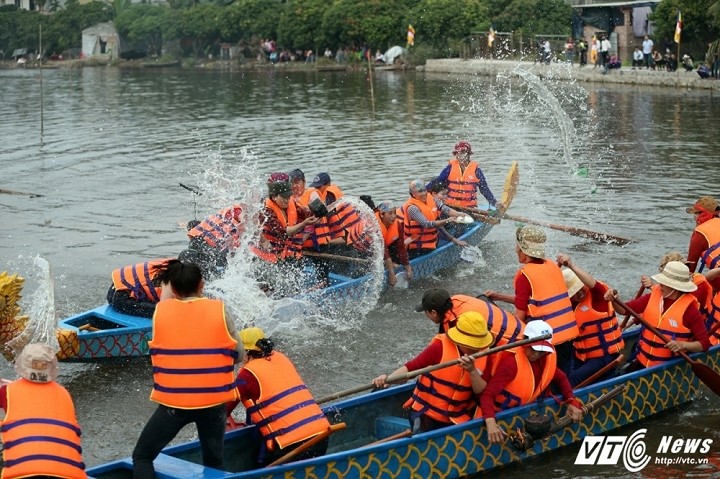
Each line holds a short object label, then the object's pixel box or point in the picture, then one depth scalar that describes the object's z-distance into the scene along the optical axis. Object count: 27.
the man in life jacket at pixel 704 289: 10.42
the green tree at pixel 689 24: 44.31
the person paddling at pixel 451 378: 8.55
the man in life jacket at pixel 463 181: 17.75
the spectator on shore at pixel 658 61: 45.57
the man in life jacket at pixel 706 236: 11.79
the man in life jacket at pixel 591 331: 10.12
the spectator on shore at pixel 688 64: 43.50
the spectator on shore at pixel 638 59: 47.24
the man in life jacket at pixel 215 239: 13.04
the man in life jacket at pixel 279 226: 13.49
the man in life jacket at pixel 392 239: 14.82
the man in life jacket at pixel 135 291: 12.22
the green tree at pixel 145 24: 92.62
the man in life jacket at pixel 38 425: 7.15
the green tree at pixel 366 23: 67.44
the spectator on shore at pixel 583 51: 49.00
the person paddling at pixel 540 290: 9.77
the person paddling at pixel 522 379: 8.85
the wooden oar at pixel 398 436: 8.84
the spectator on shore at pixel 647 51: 45.78
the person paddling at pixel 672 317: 10.09
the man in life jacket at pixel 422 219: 15.50
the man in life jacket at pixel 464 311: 8.73
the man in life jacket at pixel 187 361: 7.75
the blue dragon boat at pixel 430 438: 8.23
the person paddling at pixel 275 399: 8.23
